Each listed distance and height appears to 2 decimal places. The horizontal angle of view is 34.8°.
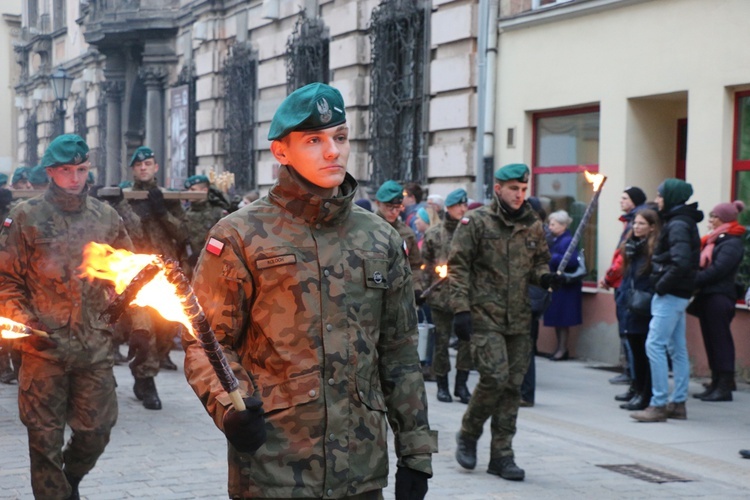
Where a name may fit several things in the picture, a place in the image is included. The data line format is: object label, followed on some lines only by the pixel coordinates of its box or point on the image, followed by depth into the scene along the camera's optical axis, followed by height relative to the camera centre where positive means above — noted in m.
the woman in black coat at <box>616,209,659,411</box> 9.93 -1.00
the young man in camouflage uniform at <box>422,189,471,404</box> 10.30 -1.08
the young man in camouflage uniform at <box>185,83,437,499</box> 3.45 -0.42
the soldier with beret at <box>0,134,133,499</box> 5.64 -0.70
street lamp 26.77 +2.10
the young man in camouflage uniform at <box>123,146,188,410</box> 9.76 -0.54
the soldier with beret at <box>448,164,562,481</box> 7.16 -0.68
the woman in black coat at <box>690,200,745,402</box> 10.34 -0.93
